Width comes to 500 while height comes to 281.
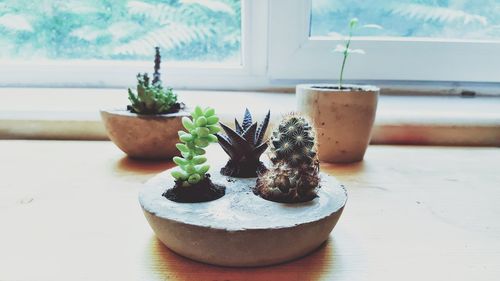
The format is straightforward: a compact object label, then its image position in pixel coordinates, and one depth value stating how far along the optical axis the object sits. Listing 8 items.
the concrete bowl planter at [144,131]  0.69
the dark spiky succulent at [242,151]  0.52
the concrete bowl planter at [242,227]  0.36
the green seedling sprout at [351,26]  0.72
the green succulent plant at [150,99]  0.71
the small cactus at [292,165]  0.43
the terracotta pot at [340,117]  0.70
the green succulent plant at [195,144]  0.43
